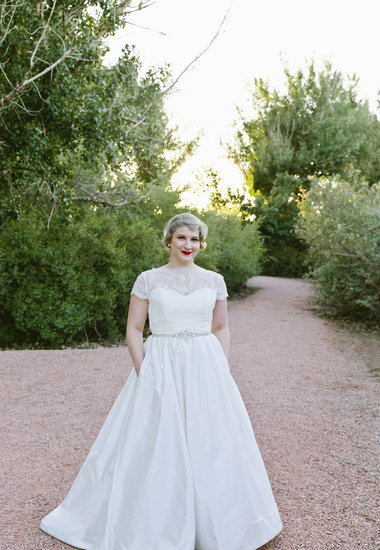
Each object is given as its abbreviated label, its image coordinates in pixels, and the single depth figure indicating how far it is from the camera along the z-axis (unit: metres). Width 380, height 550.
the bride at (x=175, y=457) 2.46
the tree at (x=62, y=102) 6.41
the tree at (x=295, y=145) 24.44
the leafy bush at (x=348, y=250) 10.43
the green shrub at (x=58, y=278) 8.38
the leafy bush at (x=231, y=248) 15.27
